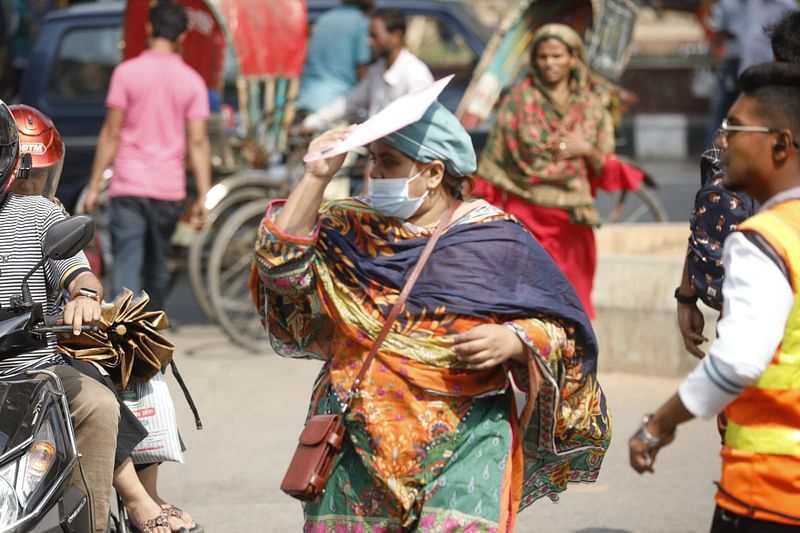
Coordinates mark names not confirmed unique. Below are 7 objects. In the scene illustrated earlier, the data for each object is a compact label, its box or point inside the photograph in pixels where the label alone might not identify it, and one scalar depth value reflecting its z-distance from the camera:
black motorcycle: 6.38
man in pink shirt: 16.14
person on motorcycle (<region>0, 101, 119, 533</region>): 7.21
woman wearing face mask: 6.73
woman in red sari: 14.16
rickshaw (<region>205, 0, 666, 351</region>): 16.92
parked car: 19.86
